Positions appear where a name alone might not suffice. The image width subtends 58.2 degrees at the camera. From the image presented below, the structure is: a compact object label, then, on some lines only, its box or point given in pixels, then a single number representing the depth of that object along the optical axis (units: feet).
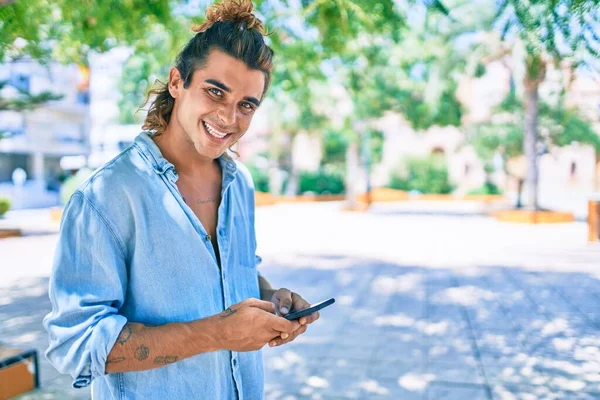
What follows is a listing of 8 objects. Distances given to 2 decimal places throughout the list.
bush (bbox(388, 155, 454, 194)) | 104.53
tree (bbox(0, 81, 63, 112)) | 40.04
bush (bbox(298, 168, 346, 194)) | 104.47
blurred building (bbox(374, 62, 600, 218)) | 107.34
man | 3.85
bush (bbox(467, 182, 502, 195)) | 99.76
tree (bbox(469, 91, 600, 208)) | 62.80
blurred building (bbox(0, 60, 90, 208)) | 96.64
